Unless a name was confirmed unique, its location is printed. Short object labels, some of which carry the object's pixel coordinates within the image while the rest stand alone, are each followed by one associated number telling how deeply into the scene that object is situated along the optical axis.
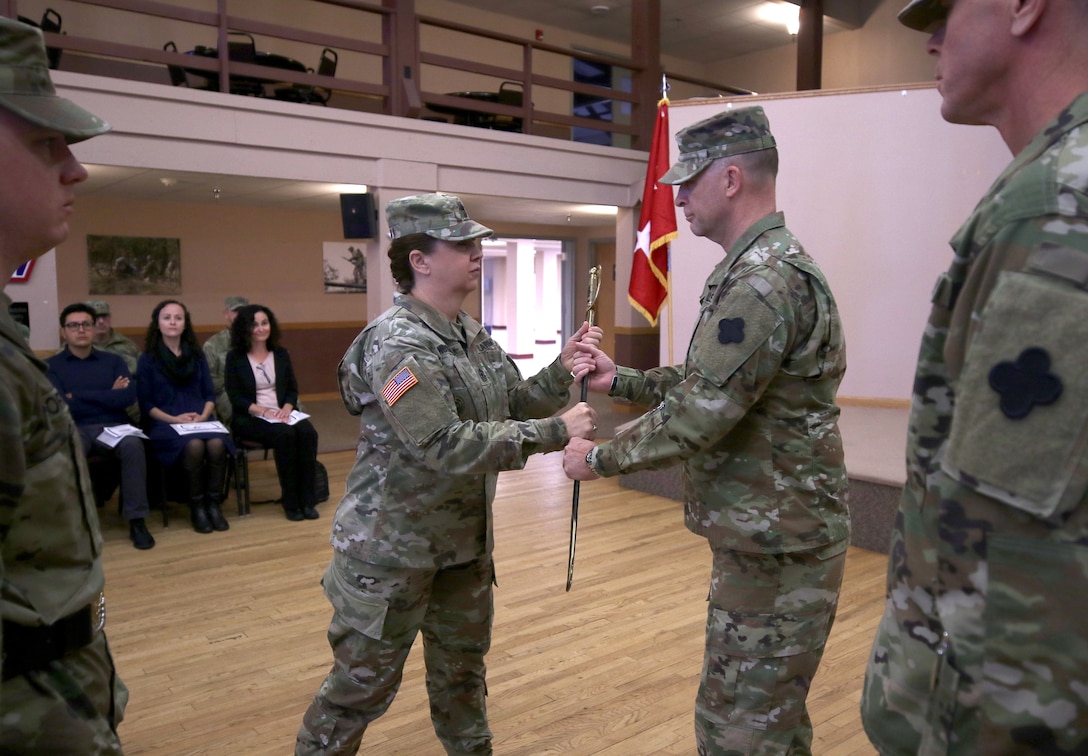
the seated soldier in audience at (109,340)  5.72
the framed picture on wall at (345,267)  10.67
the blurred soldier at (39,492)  1.07
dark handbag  5.50
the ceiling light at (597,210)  9.44
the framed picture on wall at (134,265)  8.98
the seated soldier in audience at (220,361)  5.74
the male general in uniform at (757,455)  1.74
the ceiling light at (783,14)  11.53
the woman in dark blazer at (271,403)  5.28
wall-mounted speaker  7.17
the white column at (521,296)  17.06
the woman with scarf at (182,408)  4.98
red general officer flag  6.32
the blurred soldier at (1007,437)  0.77
